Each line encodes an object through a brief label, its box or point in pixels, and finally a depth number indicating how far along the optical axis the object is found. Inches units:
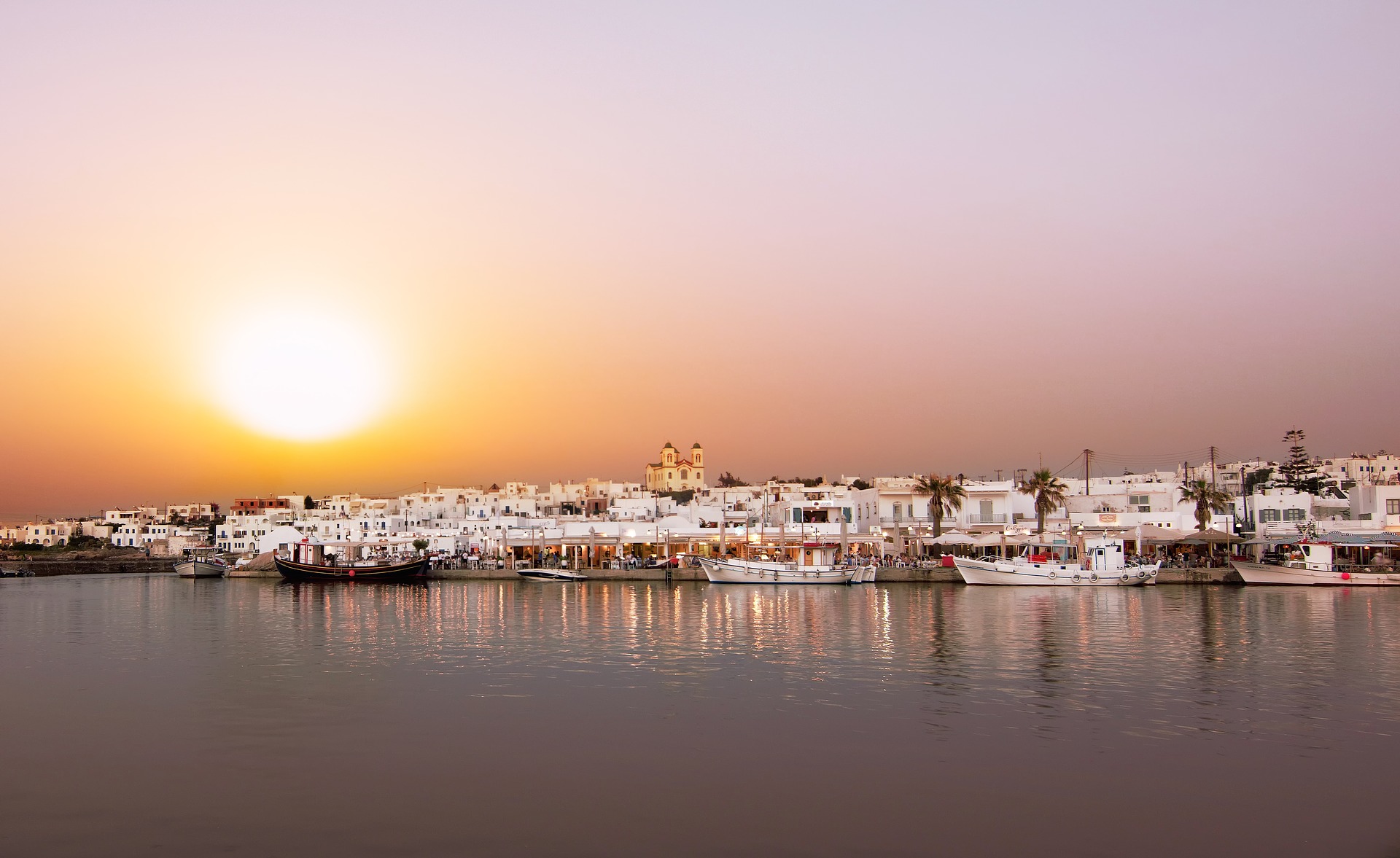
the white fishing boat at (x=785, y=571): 2373.3
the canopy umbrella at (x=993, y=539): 2564.0
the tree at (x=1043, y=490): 2623.0
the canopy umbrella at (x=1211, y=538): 2427.4
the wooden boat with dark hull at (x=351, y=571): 2930.6
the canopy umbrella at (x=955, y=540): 2561.5
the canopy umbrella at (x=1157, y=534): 2522.1
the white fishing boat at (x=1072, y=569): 2170.3
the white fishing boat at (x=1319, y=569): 2126.0
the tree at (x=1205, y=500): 2603.3
